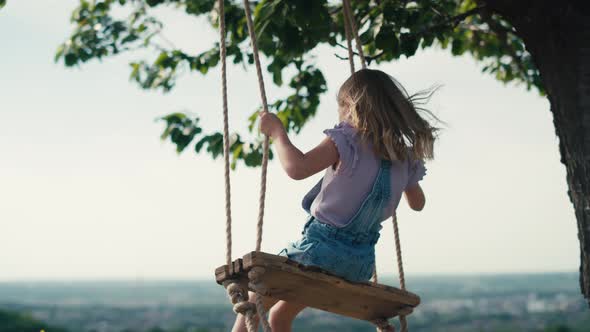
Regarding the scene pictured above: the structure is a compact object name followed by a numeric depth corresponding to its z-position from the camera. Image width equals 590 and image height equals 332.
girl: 3.35
